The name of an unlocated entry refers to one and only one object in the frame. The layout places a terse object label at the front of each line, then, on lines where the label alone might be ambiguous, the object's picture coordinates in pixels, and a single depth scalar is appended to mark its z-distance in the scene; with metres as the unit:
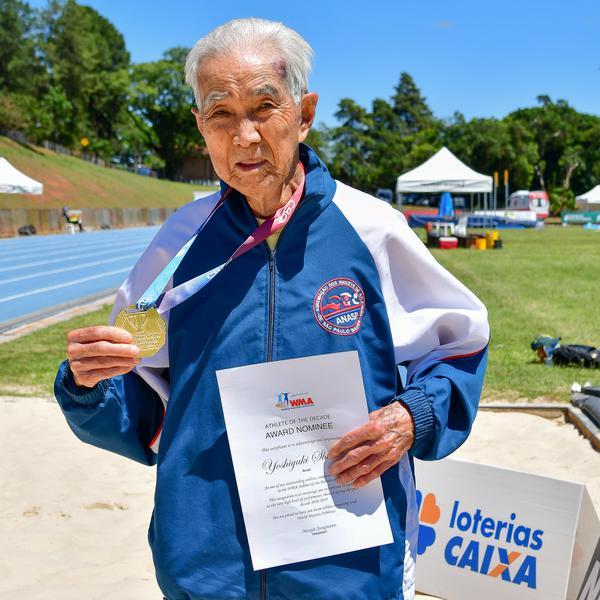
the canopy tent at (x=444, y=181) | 26.16
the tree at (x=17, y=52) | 73.38
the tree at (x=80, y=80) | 80.62
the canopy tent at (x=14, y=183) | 26.79
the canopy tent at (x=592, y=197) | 57.94
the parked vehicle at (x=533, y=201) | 62.63
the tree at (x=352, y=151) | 84.32
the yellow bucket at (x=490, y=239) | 27.20
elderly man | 1.62
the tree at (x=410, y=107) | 101.88
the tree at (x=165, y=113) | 96.31
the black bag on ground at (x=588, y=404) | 6.10
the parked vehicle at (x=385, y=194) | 61.16
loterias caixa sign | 3.19
